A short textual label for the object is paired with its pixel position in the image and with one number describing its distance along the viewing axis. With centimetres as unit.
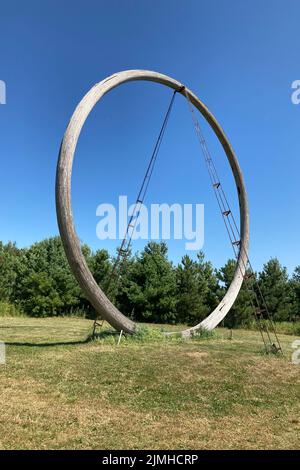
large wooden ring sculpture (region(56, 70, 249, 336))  932
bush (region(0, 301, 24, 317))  2574
